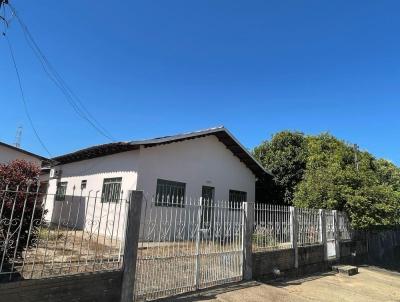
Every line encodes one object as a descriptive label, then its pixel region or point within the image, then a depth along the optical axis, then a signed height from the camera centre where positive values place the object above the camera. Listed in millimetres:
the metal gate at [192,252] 6613 -423
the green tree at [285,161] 19594 +4220
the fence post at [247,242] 8812 -182
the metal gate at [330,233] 12968 +199
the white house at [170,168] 13750 +2765
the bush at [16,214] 5129 +147
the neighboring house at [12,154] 18062 +3585
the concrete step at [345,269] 11953 -1009
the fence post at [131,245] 6012 -275
